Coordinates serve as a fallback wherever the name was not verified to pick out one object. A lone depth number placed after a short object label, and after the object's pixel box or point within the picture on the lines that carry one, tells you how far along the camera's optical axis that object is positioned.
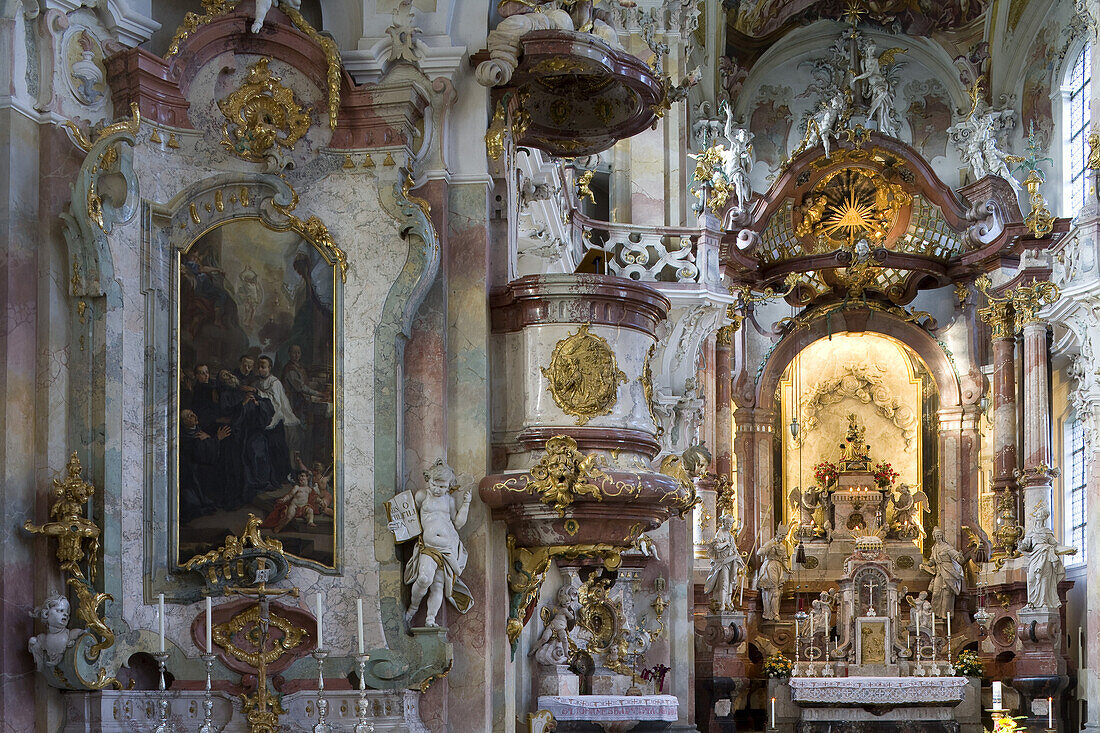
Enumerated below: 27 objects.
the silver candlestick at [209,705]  9.05
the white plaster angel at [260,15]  10.16
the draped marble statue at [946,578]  26.23
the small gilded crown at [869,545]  26.84
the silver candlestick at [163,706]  9.07
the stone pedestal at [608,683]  18.27
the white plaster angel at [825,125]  26.62
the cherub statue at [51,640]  8.66
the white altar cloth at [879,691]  24.30
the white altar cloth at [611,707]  15.86
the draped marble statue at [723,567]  24.55
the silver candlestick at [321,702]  9.37
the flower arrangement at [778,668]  25.47
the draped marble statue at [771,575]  26.67
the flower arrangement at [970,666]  25.23
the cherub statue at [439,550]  10.01
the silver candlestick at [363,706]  9.55
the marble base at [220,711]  8.98
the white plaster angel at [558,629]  16.05
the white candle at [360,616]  9.57
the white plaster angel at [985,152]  26.23
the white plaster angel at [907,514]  27.52
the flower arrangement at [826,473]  27.80
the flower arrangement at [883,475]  27.80
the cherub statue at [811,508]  27.67
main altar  24.56
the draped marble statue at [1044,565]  23.45
